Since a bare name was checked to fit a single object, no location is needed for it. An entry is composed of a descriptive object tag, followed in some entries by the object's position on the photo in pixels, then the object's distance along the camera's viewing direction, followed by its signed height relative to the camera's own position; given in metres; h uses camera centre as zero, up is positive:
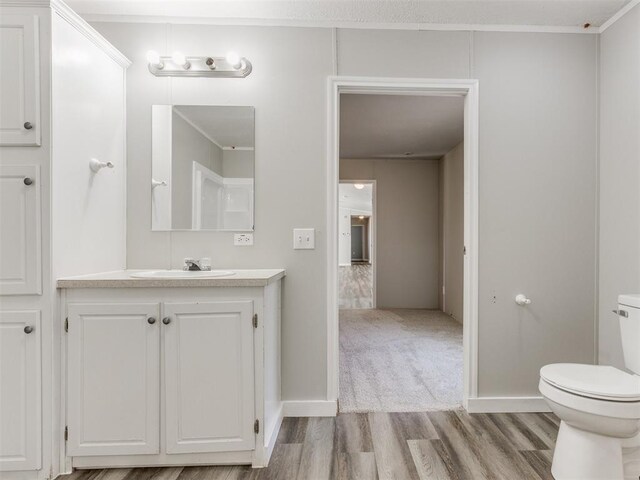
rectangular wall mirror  2.05 +0.41
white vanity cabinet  1.53 -0.61
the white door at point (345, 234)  13.38 +0.16
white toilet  1.35 -0.75
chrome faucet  1.91 -0.15
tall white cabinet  1.47 +0.01
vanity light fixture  1.99 +1.02
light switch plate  2.05 +0.00
